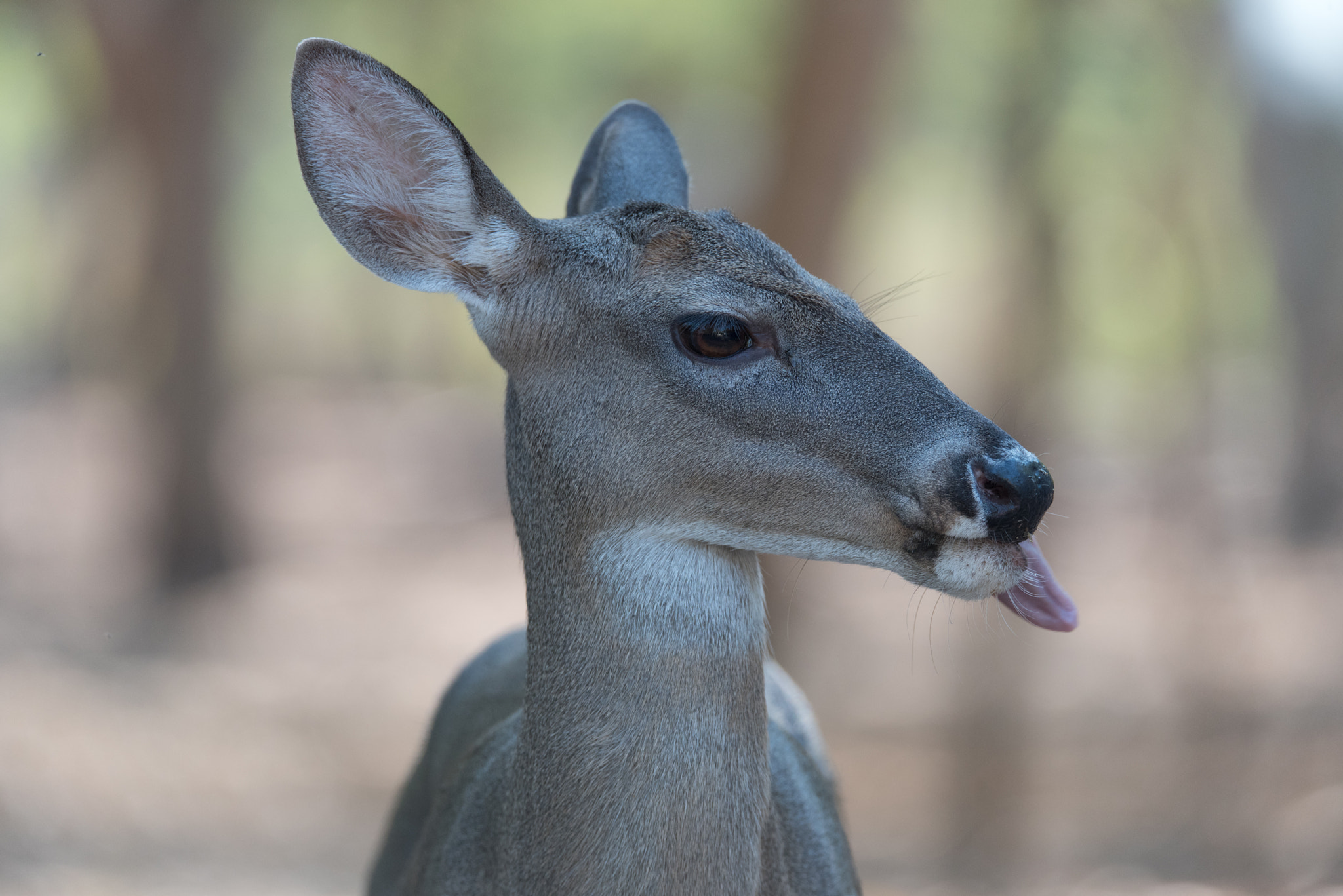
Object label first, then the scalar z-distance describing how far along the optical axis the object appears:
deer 5.15
